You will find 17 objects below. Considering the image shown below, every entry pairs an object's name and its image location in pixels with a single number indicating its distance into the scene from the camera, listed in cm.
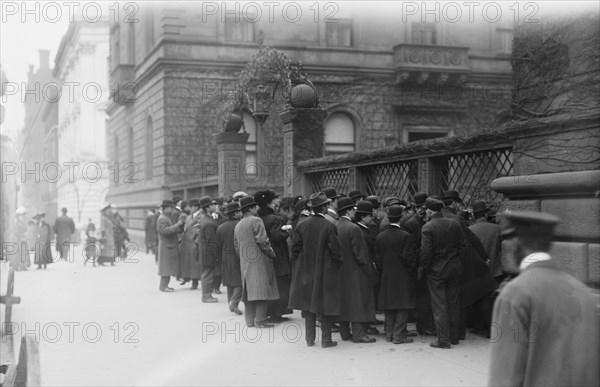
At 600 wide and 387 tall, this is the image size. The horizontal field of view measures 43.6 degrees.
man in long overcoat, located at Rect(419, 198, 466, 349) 938
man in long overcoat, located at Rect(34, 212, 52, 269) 2339
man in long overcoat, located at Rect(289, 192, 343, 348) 959
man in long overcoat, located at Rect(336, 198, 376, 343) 973
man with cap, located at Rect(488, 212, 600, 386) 362
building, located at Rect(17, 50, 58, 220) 7164
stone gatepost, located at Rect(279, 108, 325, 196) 1623
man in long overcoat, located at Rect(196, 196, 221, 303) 1402
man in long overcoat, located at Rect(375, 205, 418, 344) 977
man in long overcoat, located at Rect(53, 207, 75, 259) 2600
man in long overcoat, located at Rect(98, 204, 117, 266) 2389
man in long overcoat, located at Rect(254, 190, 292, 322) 1165
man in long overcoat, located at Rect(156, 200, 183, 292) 1622
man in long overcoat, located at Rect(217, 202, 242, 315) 1235
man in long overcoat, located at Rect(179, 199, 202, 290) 1609
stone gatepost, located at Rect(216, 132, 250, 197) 1948
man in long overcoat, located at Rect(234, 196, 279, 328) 1117
